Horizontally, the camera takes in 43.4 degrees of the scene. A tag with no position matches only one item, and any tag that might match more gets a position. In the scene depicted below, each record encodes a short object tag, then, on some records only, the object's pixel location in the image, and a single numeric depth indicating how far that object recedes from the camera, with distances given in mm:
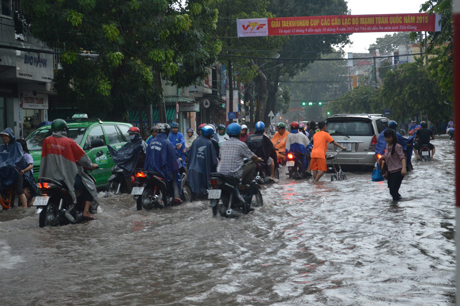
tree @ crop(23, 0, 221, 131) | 17672
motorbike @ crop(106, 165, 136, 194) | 12391
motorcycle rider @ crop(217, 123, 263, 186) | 9531
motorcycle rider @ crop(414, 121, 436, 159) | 22047
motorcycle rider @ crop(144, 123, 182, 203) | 10938
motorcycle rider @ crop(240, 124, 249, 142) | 15469
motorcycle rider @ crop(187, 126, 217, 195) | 10898
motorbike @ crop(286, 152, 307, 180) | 16422
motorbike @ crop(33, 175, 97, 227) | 8398
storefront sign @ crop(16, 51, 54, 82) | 19500
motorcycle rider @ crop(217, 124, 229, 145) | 16922
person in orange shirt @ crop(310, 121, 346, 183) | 15000
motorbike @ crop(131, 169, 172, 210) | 10422
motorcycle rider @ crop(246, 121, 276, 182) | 14398
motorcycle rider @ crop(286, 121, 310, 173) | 16484
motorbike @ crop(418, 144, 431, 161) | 22062
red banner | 28750
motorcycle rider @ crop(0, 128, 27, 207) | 10940
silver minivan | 16891
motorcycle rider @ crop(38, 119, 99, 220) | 8641
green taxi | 12836
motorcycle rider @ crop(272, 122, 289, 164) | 17406
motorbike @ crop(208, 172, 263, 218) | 9148
